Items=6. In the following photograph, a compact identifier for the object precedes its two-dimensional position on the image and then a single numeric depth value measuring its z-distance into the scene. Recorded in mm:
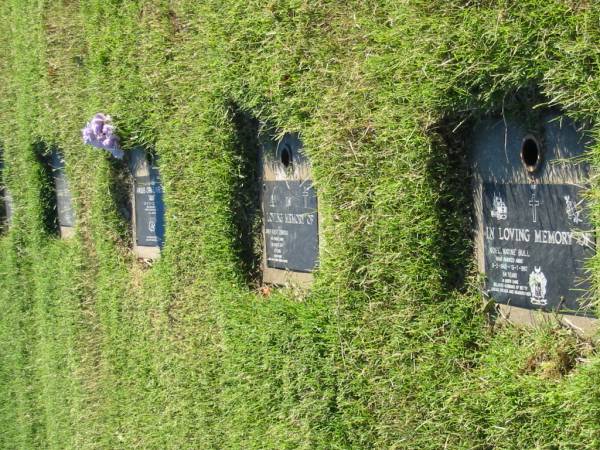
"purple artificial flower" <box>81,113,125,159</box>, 6719
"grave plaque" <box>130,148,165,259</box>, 6766
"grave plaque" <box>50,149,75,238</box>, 8718
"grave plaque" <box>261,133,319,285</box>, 5062
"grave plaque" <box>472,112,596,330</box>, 3475
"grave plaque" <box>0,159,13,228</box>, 10537
